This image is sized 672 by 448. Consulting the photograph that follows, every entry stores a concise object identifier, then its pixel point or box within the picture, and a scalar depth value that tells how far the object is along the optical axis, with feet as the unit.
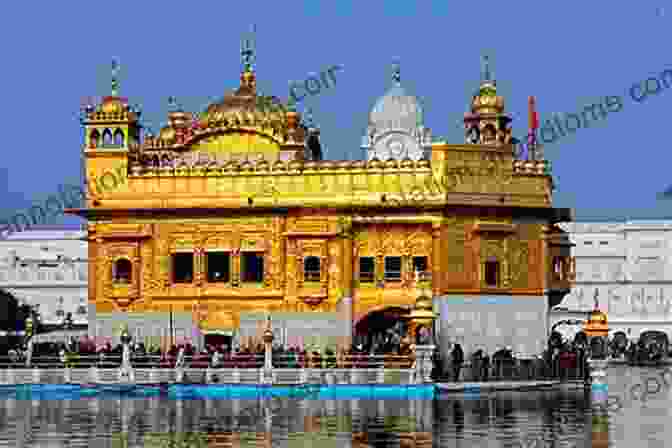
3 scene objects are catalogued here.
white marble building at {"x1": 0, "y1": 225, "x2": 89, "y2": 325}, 375.45
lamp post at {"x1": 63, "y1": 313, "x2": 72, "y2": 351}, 170.81
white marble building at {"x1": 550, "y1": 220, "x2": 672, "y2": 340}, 369.91
